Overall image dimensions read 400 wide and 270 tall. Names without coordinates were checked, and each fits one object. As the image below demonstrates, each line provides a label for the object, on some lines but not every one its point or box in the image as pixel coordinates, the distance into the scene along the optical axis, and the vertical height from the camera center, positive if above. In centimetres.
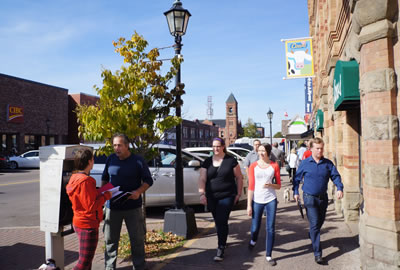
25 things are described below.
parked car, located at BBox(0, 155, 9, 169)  2686 -135
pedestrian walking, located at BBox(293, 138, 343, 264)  508 -71
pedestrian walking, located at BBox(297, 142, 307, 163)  1362 -40
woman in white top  510 -79
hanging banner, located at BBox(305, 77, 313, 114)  2247 +303
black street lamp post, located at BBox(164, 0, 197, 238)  632 -38
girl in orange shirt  362 -67
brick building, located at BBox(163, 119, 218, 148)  8144 +223
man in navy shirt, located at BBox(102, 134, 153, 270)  435 -80
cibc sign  3225 +305
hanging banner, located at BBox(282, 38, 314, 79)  1369 +337
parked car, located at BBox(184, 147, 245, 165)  1358 -33
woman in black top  513 -70
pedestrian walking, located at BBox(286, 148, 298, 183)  1355 -82
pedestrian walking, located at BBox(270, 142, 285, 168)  1067 -40
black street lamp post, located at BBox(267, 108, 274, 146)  2717 +210
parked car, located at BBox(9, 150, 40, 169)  2792 -142
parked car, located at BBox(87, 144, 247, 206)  877 -106
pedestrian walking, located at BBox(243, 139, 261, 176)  790 -37
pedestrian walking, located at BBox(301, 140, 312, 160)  1086 -42
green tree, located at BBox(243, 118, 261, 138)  8731 +294
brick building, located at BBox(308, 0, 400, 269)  416 +20
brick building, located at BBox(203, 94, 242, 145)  11788 +752
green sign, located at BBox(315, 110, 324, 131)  1175 +74
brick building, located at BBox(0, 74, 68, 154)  3231 +327
